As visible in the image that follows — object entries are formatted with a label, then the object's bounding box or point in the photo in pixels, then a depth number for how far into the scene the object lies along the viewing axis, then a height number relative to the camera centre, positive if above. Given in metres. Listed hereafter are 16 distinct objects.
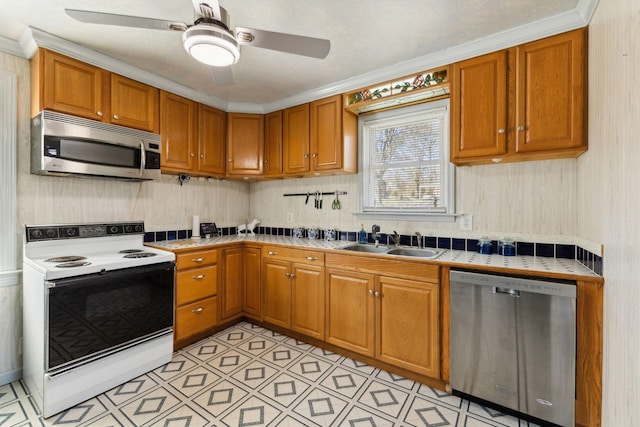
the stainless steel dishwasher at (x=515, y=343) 1.58 -0.78
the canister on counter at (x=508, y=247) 2.12 -0.26
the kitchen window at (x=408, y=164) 2.53 +0.46
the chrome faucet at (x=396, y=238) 2.63 -0.24
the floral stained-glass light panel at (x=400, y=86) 2.30 +1.09
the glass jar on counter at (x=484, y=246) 2.22 -0.26
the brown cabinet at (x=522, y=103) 1.75 +0.73
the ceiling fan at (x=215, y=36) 1.31 +0.86
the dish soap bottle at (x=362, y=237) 2.87 -0.25
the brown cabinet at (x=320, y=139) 2.82 +0.76
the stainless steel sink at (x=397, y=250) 2.37 -0.34
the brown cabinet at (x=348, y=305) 1.55 -0.77
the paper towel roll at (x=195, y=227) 3.19 -0.17
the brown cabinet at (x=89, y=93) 2.03 +0.93
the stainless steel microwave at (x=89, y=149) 2.01 +0.48
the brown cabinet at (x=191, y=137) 2.75 +0.78
